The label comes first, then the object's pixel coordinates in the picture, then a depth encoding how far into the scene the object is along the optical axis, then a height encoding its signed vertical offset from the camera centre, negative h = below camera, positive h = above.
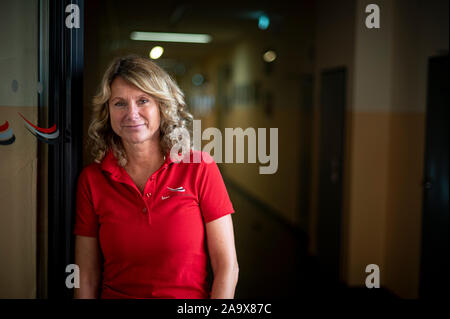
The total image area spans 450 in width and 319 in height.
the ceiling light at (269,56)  4.41 +0.98
